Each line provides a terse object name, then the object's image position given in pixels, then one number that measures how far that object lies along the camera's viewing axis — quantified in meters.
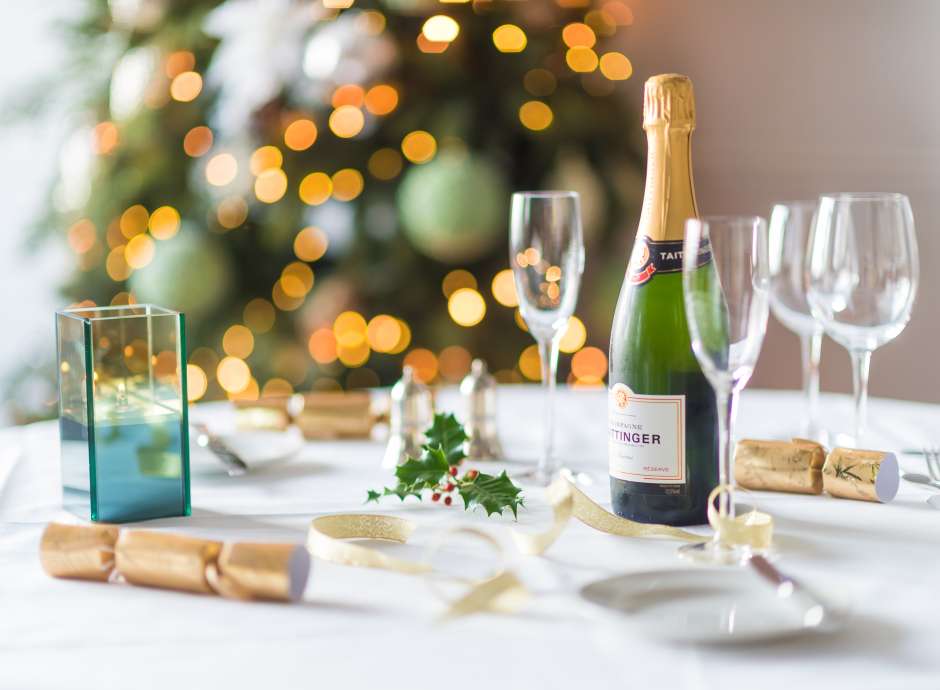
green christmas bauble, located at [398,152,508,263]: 2.11
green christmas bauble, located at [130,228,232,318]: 2.21
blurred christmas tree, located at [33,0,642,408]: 2.15
